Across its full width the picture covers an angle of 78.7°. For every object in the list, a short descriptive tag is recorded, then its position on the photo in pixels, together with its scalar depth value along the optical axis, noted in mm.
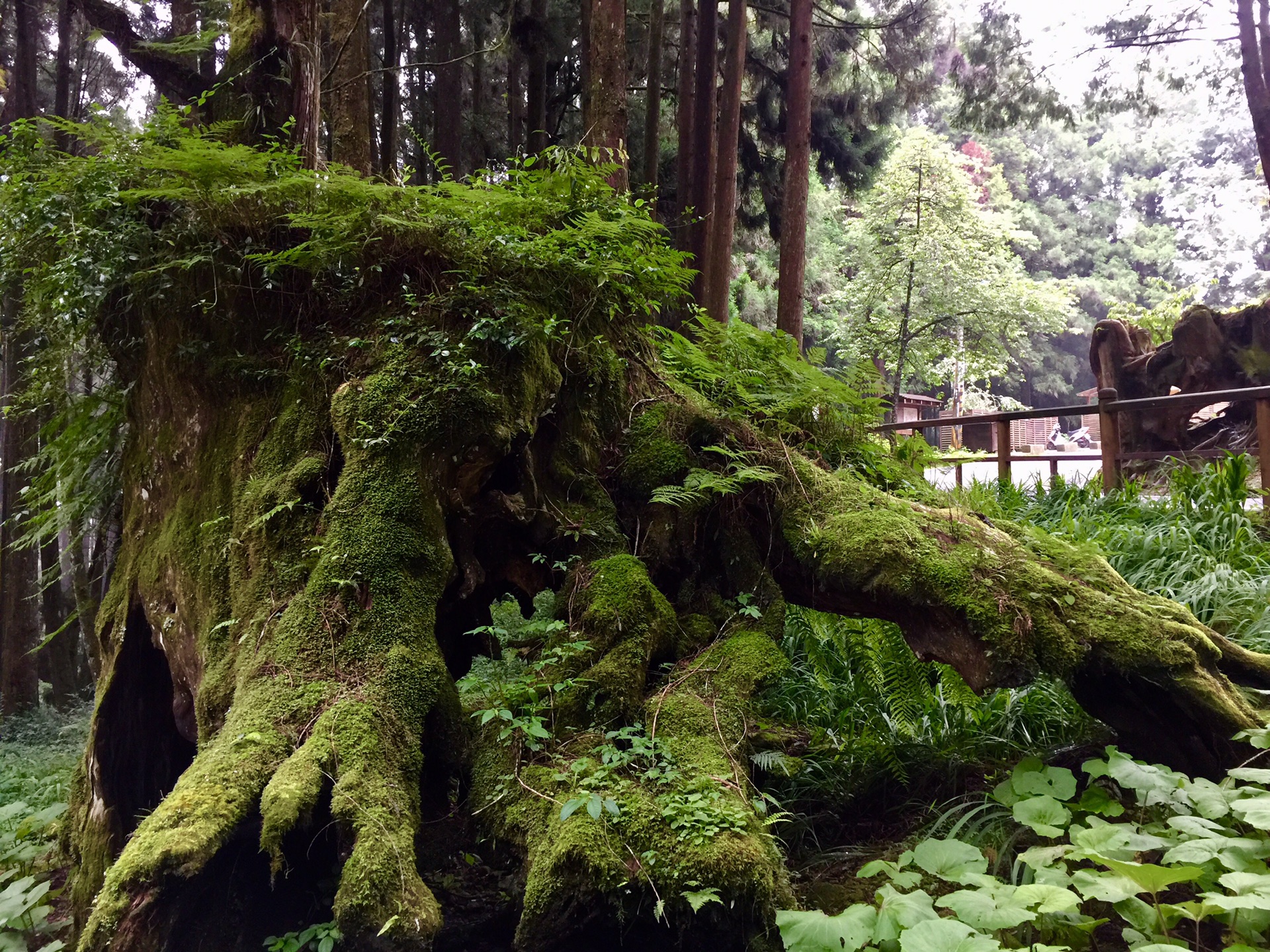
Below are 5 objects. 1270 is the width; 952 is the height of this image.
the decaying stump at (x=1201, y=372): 11406
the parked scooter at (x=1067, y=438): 34500
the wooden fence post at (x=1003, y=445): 9211
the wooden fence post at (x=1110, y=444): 7984
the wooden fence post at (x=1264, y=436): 6344
